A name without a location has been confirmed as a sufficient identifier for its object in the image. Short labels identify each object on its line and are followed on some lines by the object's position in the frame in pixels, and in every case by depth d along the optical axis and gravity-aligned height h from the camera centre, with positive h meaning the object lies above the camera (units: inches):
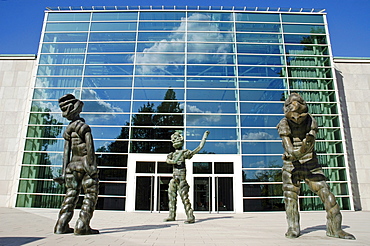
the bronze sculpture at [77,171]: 236.1 +15.9
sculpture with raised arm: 355.5 +19.8
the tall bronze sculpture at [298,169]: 220.7 +19.3
